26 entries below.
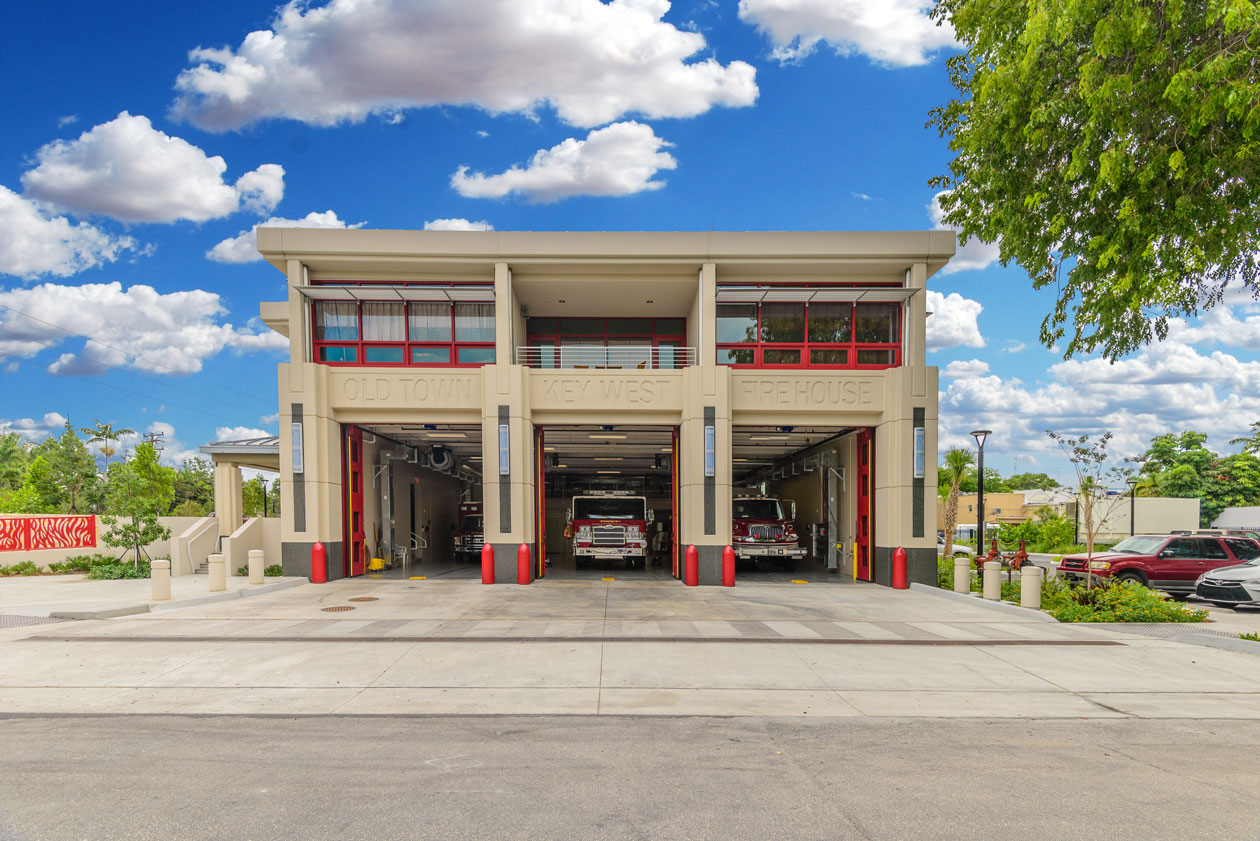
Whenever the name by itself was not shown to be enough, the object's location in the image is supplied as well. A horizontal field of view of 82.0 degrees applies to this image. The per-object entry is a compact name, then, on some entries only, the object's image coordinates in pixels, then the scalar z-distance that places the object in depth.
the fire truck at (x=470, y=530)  26.44
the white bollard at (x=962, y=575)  16.61
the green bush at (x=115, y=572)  20.12
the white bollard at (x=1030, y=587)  13.81
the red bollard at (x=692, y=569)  18.23
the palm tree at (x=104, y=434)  33.94
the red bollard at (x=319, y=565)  18.73
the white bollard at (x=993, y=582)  15.02
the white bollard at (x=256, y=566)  16.91
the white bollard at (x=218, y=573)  16.05
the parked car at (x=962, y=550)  28.28
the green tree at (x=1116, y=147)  9.36
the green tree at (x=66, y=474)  31.25
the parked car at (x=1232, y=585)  15.05
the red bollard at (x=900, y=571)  18.39
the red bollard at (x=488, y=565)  18.25
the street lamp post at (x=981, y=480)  21.22
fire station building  18.73
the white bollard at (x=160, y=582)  14.46
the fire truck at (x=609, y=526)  21.44
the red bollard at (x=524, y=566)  18.36
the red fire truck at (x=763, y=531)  21.59
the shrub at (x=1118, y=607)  12.62
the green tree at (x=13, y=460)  56.59
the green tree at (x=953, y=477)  27.64
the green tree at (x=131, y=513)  20.02
